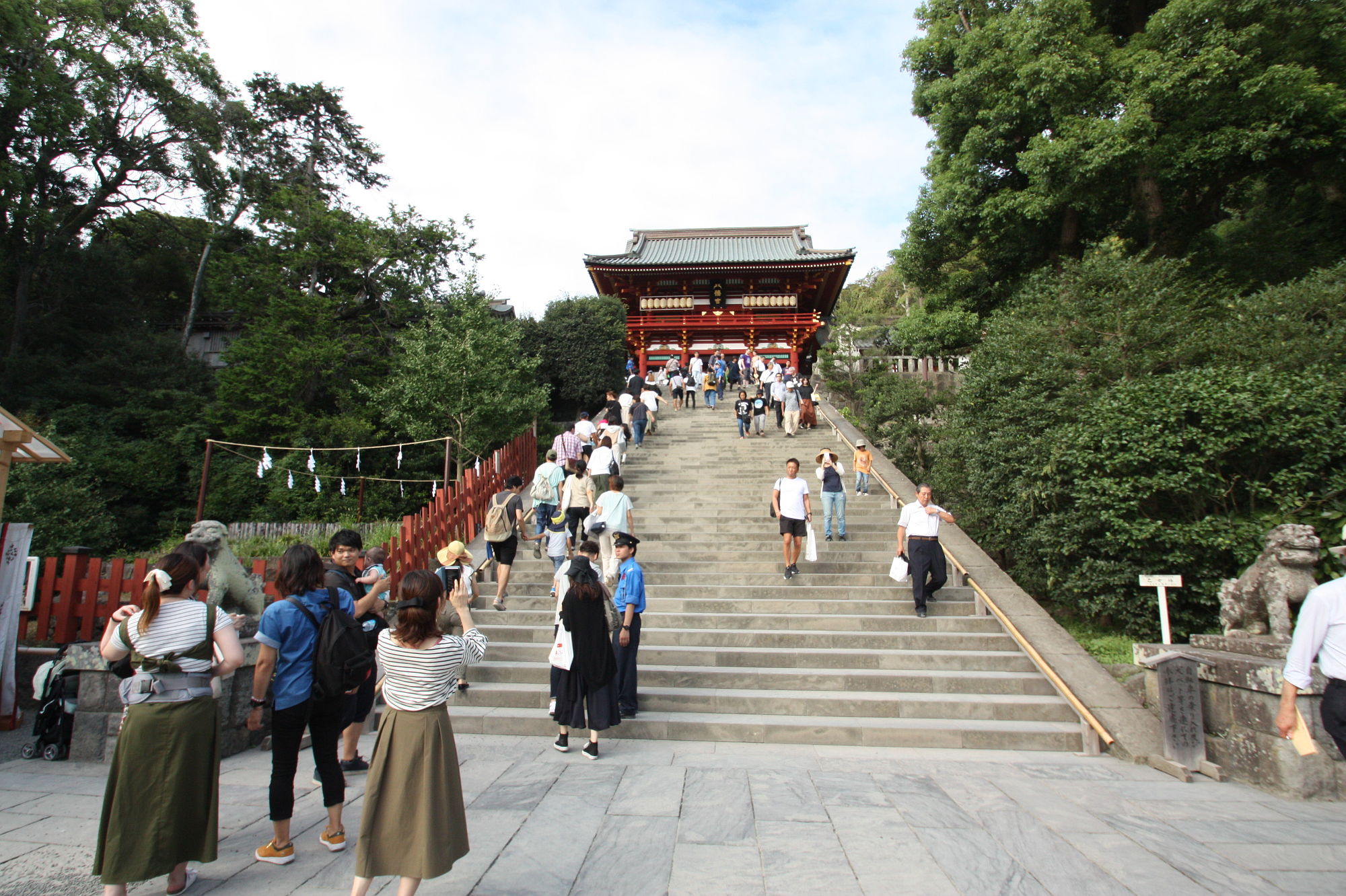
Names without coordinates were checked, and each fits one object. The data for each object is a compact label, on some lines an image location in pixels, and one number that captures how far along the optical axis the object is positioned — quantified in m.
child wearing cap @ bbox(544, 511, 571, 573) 7.45
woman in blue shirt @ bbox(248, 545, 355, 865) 3.34
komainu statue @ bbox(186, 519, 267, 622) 4.19
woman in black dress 4.80
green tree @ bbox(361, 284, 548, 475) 14.94
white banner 5.66
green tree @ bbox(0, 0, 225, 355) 15.49
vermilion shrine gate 25.09
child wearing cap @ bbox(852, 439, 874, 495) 11.11
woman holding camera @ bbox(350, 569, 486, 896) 2.73
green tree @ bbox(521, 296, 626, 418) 22.59
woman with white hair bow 2.86
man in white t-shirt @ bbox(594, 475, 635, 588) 7.18
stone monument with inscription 4.45
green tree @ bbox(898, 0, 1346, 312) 10.75
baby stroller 4.88
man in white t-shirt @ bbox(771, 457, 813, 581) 7.88
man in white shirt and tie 6.99
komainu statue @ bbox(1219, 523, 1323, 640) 4.71
